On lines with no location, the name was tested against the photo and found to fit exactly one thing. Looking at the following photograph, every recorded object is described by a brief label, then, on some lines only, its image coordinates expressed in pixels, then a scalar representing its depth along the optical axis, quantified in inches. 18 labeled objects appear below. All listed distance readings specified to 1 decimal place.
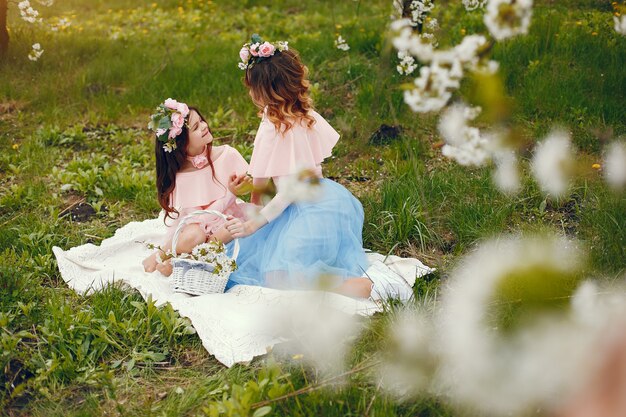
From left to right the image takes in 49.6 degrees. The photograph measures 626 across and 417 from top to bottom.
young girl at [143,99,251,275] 130.0
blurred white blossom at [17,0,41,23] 197.1
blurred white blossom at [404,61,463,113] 62.6
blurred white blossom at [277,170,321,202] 93.9
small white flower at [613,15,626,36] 99.2
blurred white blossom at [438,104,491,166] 65.1
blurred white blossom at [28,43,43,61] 207.0
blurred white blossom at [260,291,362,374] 98.7
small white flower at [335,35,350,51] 187.9
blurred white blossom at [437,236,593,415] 48.0
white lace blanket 108.4
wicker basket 121.3
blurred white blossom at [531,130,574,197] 64.2
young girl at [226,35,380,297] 120.5
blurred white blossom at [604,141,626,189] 110.0
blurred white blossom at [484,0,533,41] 58.0
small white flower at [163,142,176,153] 129.4
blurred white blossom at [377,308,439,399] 86.1
